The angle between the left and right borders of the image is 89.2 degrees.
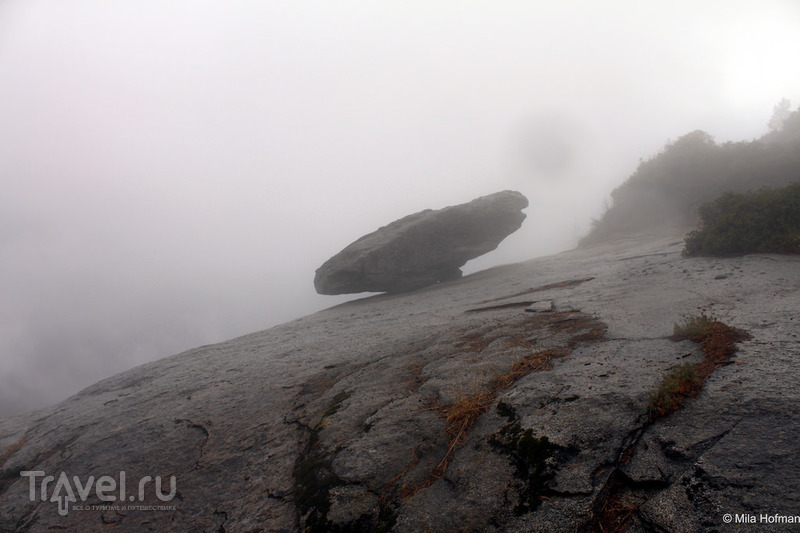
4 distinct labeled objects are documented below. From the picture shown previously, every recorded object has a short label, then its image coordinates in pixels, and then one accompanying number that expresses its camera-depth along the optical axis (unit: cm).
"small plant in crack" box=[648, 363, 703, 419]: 439
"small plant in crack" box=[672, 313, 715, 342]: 630
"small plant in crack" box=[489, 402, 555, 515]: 390
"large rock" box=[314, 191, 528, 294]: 2077
